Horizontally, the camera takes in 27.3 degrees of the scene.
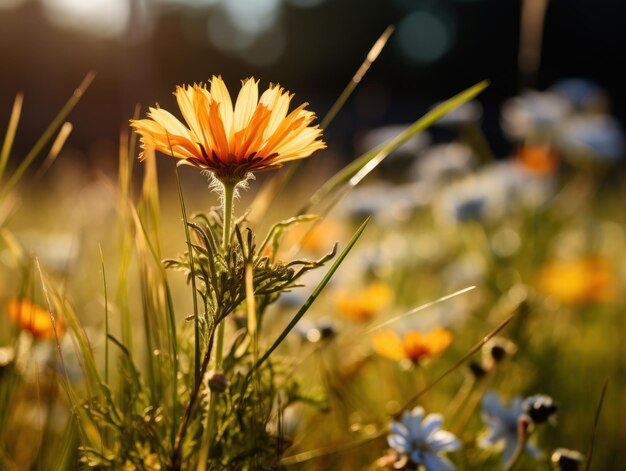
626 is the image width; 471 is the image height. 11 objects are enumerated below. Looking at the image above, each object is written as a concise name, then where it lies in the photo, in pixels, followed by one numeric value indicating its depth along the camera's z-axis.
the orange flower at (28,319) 0.45
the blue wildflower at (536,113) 0.84
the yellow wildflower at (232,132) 0.35
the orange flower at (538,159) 0.84
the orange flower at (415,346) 0.46
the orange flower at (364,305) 0.56
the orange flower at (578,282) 0.69
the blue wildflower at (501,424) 0.44
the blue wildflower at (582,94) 1.01
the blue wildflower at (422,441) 0.40
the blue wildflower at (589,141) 0.82
